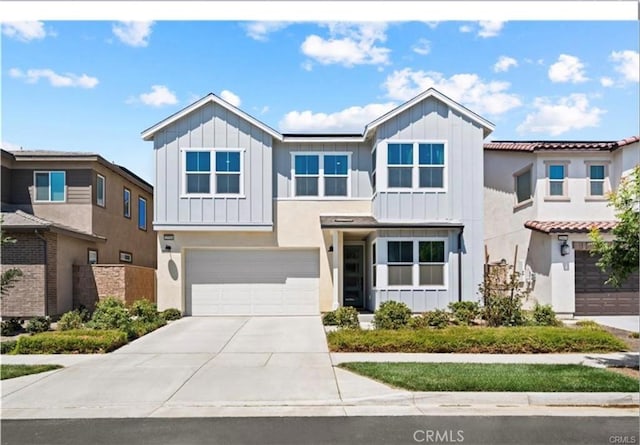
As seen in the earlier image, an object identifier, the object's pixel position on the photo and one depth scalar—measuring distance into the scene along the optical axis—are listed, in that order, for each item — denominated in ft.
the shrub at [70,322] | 47.16
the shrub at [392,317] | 46.47
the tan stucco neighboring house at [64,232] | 54.75
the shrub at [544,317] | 47.62
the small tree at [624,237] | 29.68
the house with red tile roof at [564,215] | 58.23
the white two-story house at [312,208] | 57.26
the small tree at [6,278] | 36.06
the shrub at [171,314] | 56.75
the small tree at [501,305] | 47.62
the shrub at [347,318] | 48.57
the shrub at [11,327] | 47.52
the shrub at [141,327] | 44.71
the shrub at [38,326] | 47.03
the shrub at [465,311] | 50.92
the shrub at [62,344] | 38.42
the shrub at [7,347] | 39.07
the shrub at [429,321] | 47.11
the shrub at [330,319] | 51.65
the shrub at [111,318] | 46.06
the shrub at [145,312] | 52.54
